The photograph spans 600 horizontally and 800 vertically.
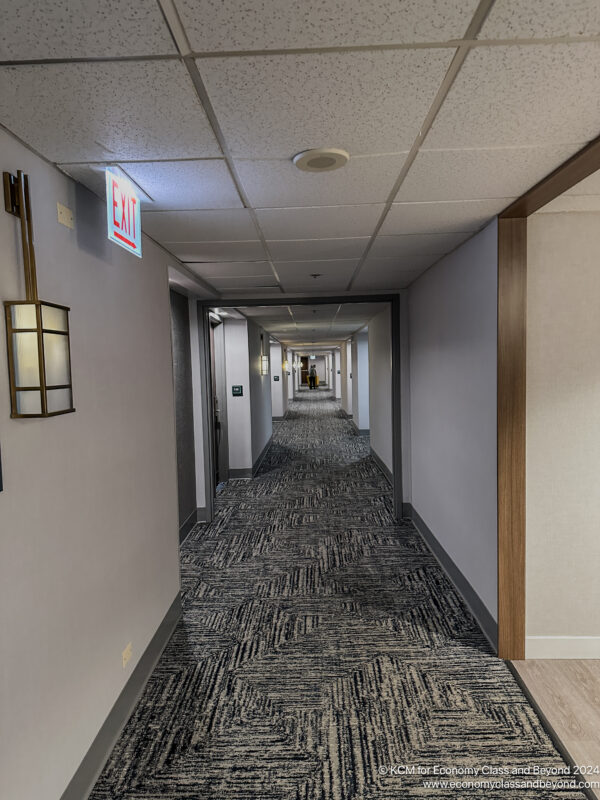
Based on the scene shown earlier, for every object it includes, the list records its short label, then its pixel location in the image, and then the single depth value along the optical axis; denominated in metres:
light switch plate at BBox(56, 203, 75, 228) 1.56
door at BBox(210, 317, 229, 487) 5.79
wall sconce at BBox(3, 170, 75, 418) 1.28
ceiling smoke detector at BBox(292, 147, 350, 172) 1.49
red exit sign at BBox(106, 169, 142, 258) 1.53
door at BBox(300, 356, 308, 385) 31.96
